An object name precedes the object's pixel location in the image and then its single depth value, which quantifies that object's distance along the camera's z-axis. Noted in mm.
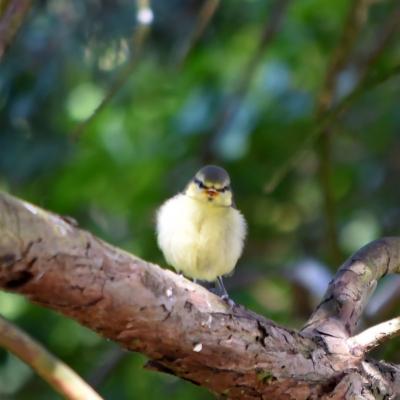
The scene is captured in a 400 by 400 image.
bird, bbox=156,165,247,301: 7168
